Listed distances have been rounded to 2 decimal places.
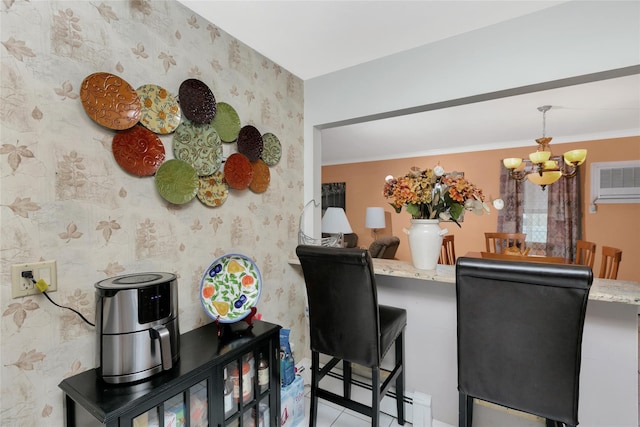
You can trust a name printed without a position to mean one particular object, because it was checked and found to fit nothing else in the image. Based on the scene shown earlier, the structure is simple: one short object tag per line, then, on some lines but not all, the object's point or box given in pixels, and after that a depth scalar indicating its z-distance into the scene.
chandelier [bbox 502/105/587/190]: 2.87
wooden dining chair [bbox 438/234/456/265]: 3.78
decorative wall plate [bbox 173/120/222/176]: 1.41
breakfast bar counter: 1.35
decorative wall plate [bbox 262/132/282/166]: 1.93
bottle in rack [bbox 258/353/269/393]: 1.42
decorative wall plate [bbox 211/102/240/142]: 1.62
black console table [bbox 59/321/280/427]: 0.92
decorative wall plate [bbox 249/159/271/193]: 1.82
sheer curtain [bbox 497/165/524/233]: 4.38
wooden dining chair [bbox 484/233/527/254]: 3.59
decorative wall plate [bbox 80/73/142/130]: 1.10
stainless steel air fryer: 0.96
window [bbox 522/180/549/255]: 4.23
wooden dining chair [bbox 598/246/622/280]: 2.47
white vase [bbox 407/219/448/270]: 1.64
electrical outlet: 0.94
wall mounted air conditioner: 3.74
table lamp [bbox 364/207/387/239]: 5.33
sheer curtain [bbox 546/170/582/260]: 4.05
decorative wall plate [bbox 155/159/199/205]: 1.33
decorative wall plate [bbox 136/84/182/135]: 1.27
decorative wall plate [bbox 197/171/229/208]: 1.52
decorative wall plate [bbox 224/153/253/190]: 1.64
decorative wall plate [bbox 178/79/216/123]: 1.43
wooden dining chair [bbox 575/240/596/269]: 2.90
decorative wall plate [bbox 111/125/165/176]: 1.19
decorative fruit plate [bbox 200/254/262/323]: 1.40
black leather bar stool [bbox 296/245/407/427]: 1.33
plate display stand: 1.37
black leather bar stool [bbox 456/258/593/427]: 0.98
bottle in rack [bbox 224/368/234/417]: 1.26
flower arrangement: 1.56
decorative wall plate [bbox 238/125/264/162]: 1.75
